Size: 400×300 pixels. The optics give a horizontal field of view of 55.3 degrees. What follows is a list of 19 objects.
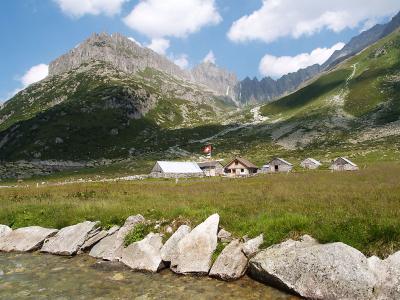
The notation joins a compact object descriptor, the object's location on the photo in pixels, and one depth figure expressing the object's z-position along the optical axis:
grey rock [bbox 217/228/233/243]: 16.58
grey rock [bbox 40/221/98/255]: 19.02
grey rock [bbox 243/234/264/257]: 15.20
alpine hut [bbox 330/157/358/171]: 93.85
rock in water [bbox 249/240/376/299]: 11.48
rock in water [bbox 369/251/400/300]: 10.84
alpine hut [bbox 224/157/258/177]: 119.41
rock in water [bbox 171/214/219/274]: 15.27
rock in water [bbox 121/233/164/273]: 16.06
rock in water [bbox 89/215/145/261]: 17.89
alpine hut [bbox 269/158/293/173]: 115.44
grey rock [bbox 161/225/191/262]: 16.33
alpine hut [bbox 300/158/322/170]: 110.64
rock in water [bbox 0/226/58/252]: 20.03
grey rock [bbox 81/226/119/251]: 19.40
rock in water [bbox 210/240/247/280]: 14.42
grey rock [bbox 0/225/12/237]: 21.81
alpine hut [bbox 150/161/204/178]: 101.62
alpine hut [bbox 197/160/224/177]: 123.50
